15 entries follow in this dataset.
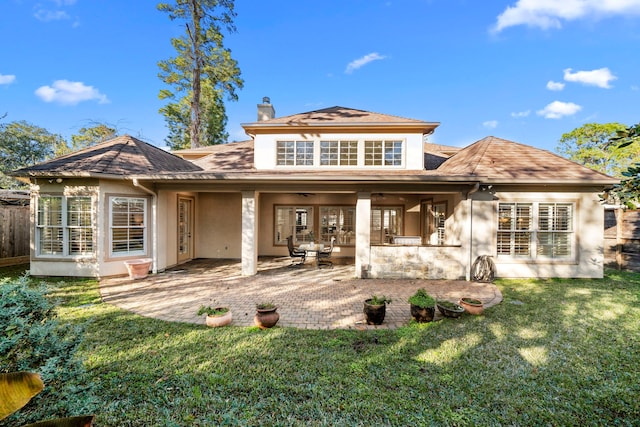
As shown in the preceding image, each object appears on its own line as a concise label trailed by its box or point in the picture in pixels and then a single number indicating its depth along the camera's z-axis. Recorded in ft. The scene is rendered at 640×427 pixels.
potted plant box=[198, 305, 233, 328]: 15.80
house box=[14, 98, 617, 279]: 26.73
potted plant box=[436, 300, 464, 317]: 16.94
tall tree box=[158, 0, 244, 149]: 56.24
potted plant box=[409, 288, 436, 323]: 16.44
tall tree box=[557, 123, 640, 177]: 78.59
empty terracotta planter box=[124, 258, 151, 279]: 26.43
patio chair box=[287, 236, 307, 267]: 31.86
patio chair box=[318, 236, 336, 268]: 32.63
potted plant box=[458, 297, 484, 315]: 17.66
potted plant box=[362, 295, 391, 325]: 16.29
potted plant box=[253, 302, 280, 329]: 15.60
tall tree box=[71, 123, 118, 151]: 86.22
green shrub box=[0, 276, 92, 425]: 6.14
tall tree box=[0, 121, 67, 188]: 84.48
